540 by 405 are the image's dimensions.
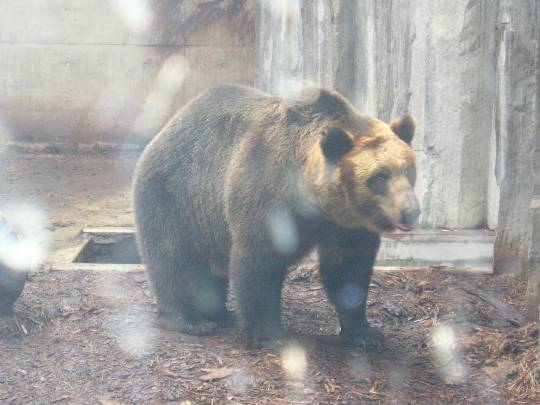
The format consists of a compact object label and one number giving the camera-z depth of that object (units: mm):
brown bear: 4676
